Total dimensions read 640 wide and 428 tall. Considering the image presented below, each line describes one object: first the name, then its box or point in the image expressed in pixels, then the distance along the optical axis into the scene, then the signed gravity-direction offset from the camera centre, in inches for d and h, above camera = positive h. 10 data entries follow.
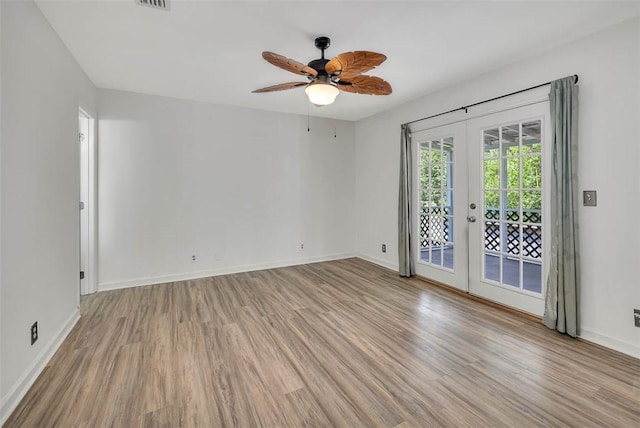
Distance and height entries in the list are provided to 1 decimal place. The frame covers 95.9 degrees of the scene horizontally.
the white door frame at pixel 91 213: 136.8 +2.1
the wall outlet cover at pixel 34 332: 75.8 -30.5
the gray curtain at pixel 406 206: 164.9 +5.0
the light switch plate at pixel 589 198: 94.3 +5.0
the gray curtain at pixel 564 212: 96.6 +0.4
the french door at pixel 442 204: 138.6 +5.4
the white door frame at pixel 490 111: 107.7 +45.2
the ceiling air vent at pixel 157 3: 77.6 +58.1
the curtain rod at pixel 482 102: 105.0 +48.8
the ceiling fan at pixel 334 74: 77.2 +42.9
